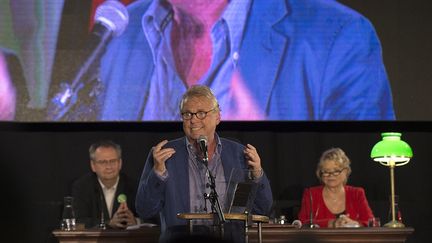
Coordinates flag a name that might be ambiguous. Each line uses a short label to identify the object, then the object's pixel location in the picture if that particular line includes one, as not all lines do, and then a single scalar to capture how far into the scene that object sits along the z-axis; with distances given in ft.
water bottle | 37.55
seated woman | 42.80
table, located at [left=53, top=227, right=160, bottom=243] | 35.32
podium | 26.37
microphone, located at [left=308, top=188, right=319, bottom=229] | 39.77
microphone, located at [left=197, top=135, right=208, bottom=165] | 26.71
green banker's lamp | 44.91
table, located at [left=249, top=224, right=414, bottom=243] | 37.11
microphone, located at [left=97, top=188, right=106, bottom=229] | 38.82
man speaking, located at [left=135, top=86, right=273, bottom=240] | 27.68
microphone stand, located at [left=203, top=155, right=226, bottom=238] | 26.11
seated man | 43.47
